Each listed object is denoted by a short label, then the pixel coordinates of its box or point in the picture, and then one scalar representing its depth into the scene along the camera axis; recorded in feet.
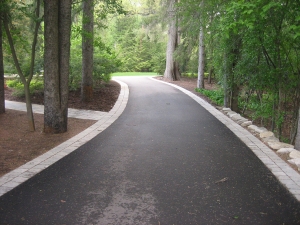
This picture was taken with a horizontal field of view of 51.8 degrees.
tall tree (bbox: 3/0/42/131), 24.17
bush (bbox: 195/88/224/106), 45.48
